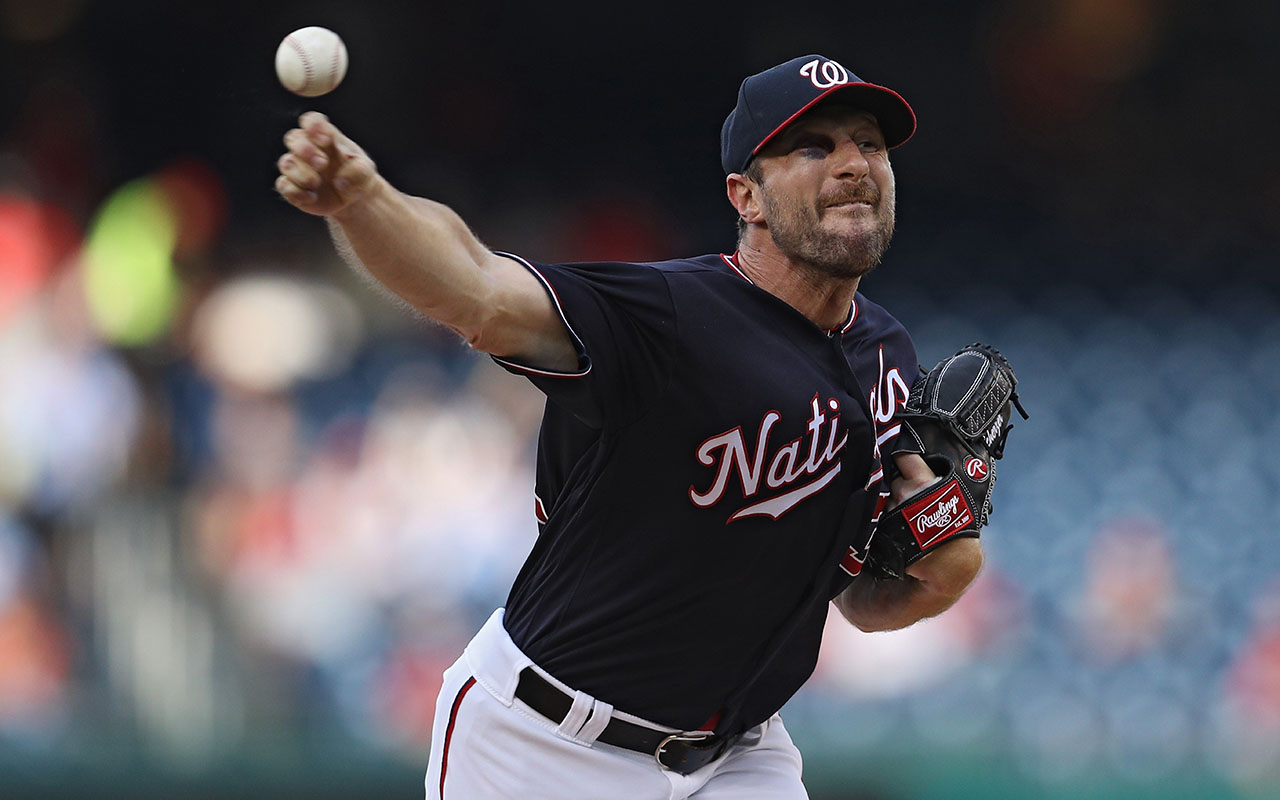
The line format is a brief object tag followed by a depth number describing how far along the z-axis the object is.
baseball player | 15.96
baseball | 15.67
